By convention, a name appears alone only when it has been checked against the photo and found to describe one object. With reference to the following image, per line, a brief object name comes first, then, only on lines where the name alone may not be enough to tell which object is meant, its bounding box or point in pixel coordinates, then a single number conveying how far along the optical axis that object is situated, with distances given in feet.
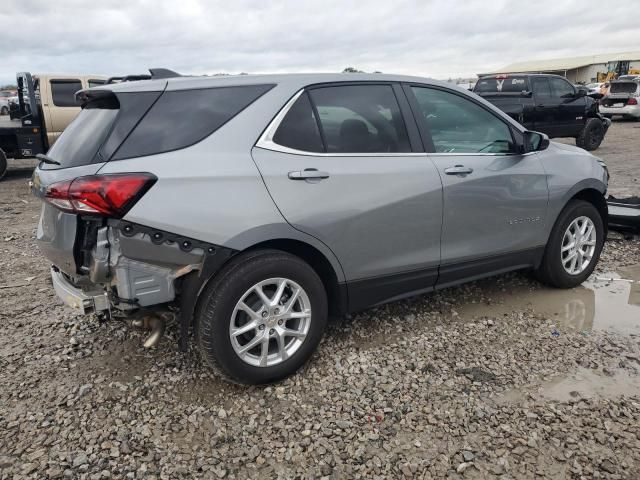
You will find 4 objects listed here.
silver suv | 8.60
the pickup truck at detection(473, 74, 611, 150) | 39.19
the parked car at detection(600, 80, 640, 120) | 66.80
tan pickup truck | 33.68
